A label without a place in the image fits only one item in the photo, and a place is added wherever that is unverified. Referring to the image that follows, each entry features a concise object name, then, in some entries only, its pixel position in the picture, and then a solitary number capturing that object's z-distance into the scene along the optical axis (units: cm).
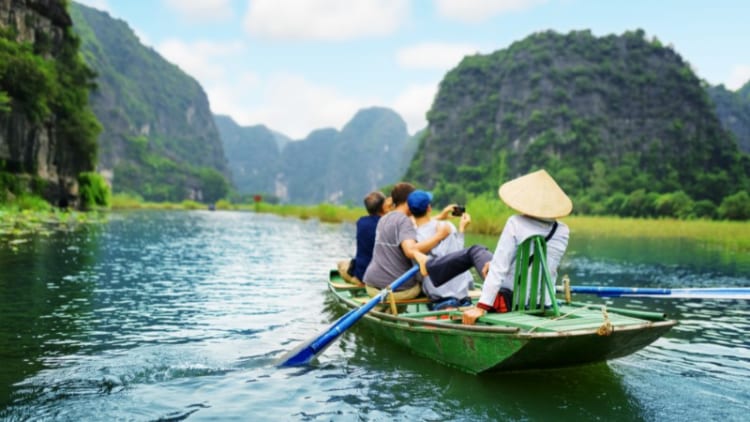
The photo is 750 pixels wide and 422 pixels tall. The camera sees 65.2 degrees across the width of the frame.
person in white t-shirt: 643
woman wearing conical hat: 494
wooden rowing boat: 437
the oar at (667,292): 521
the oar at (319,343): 550
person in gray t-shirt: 639
